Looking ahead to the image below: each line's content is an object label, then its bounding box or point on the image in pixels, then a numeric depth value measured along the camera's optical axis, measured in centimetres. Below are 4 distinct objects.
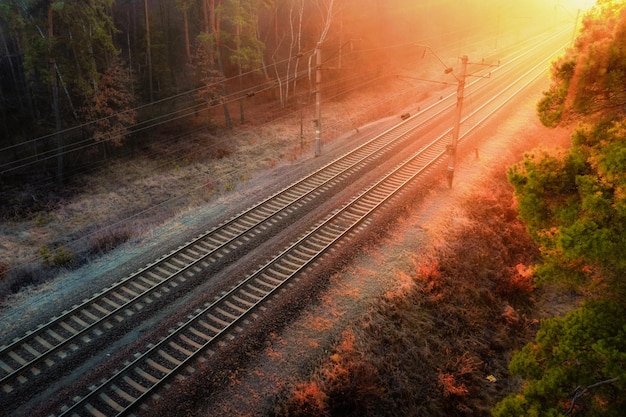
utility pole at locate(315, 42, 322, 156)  2286
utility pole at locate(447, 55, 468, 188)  1956
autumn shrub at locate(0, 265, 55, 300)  1398
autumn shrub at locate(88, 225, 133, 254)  1650
